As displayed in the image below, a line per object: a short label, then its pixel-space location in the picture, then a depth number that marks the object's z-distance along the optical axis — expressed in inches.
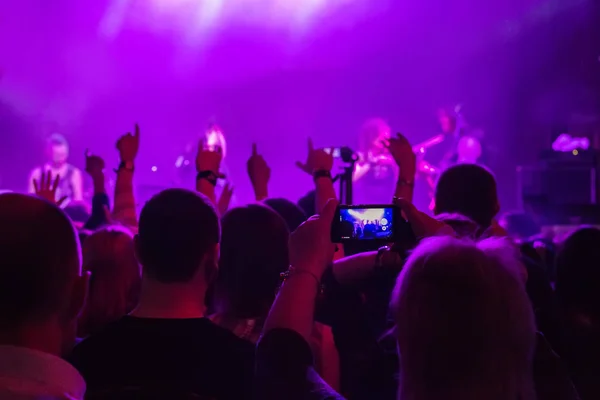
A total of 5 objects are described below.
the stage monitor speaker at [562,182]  256.2
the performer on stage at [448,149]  328.2
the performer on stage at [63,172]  350.6
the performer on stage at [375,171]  324.8
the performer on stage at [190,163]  352.8
